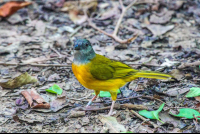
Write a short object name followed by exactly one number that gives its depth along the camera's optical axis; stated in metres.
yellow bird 9.70
